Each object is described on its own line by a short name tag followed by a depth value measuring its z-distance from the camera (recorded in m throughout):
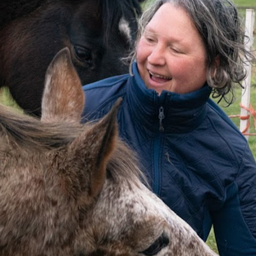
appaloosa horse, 2.63
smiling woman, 3.98
